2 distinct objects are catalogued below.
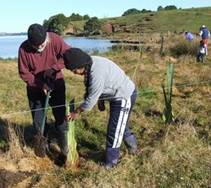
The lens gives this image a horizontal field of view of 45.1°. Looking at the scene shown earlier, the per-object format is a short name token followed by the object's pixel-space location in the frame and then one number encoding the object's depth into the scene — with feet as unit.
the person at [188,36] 39.57
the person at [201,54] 31.35
